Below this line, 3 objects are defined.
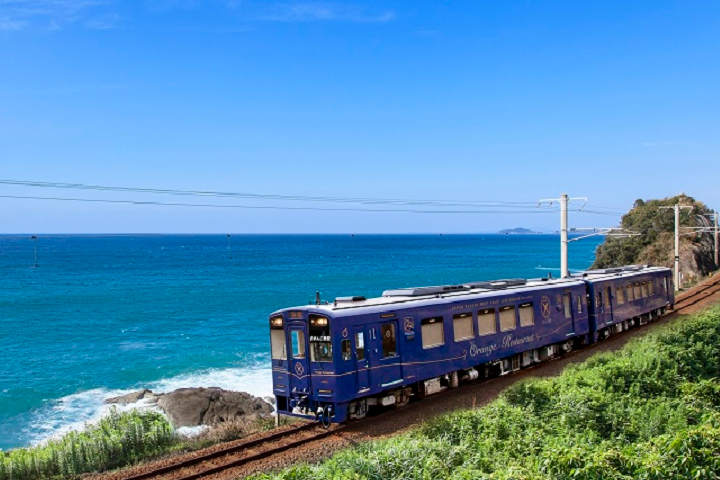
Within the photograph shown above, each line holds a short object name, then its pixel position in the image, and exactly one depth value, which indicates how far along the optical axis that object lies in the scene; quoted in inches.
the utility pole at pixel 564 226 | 1211.9
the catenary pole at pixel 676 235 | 1686.8
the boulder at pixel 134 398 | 1187.9
